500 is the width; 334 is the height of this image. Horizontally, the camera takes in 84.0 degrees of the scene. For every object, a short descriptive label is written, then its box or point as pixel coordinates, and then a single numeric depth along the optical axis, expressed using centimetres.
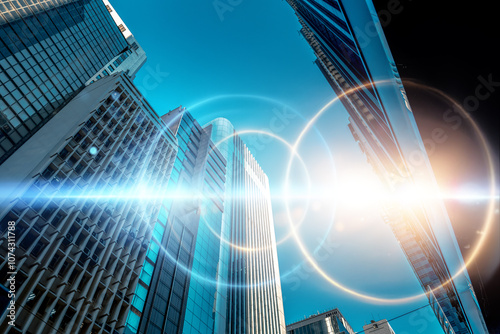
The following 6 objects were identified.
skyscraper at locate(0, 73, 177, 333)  2194
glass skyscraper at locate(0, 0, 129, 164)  4553
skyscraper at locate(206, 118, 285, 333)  5422
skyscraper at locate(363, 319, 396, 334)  9530
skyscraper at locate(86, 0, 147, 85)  8286
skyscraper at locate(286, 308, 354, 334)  8662
